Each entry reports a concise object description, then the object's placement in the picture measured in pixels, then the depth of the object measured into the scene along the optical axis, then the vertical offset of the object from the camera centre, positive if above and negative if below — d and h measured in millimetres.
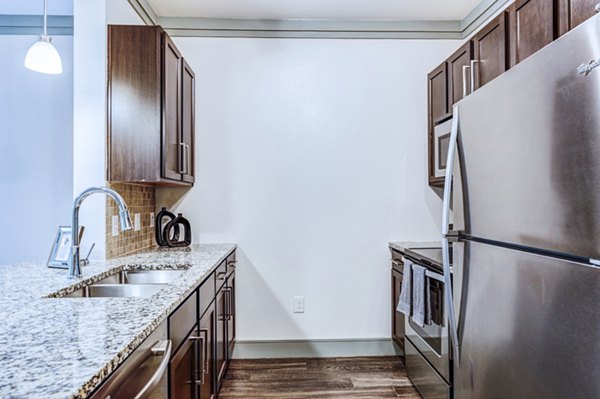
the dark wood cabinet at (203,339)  1424 -661
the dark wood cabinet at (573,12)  1370 +715
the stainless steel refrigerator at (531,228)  908 -84
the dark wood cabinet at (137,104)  2172 +576
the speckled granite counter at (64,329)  709 -332
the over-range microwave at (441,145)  2566 +396
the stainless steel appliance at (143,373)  828 -433
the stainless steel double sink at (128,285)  1694 -399
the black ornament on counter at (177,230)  2781 -232
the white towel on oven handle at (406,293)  2389 -594
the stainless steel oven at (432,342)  1979 -825
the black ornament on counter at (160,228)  2791 -193
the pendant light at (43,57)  1922 +750
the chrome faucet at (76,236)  1654 -150
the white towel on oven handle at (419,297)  2207 -578
